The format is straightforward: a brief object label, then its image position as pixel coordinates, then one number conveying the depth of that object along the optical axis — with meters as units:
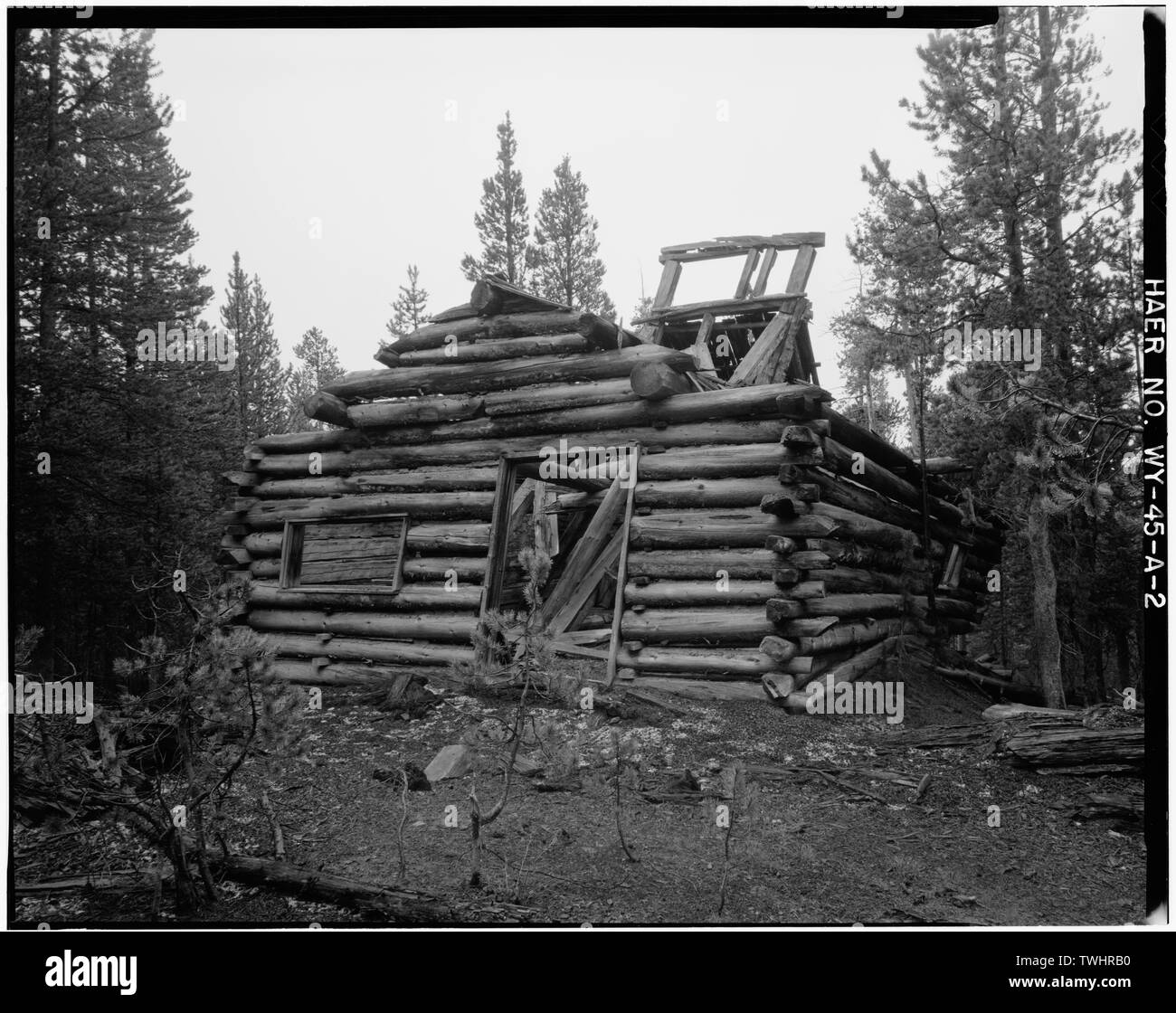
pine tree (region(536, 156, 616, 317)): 26.92
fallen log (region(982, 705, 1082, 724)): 6.40
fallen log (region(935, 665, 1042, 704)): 10.99
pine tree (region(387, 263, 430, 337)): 34.09
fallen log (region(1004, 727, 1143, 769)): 5.48
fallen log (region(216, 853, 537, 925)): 3.31
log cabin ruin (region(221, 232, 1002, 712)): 8.24
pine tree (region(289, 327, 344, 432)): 41.31
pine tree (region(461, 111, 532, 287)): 26.45
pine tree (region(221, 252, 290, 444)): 25.23
